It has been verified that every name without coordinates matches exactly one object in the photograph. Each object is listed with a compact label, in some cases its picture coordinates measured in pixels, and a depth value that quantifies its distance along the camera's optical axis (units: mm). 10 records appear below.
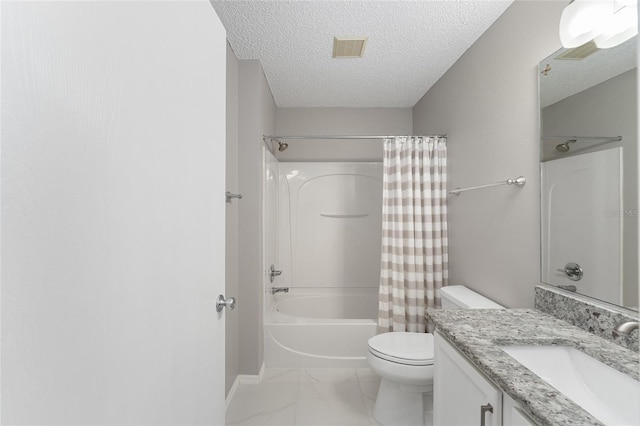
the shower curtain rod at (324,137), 2527
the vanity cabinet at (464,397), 843
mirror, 1107
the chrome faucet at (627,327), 1015
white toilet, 1809
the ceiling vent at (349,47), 2072
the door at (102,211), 417
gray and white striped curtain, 2465
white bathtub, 2594
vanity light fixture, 1107
